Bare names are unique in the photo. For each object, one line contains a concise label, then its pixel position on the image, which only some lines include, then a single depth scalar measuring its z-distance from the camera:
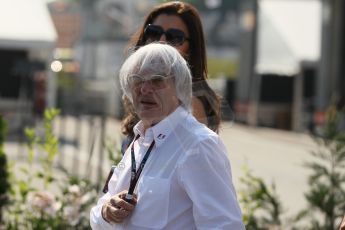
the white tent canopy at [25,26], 39.03
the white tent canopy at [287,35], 61.12
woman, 6.60
